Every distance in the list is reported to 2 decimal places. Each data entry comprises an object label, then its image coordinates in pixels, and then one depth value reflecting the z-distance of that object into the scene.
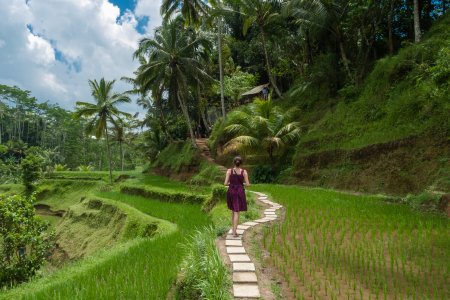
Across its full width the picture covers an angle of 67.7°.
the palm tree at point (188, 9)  22.52
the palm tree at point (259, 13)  19.42
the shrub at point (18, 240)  7.96
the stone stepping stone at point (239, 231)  6.11
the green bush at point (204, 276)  3.33
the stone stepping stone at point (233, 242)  5.30
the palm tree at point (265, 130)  16.39
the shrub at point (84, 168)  44.00
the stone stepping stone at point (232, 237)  5.69
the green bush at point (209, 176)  18.91
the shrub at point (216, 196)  10.19
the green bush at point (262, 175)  17.11
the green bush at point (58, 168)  40.30
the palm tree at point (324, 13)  15.71
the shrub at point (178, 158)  23.34
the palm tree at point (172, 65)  22.00
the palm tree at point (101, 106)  26.25
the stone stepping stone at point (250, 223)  6.81
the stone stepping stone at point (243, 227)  6.51
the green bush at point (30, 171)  29.64
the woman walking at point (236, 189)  5.96
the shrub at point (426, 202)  7.49
